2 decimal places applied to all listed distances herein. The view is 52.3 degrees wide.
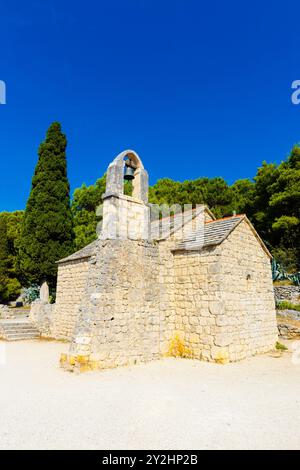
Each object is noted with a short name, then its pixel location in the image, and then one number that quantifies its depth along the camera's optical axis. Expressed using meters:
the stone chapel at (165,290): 8.37
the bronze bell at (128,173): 10.19
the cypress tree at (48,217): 19.48
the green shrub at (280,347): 10.98
